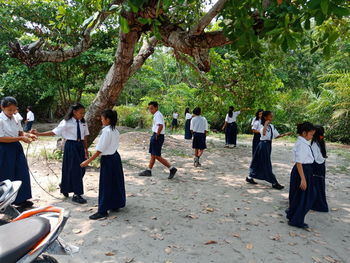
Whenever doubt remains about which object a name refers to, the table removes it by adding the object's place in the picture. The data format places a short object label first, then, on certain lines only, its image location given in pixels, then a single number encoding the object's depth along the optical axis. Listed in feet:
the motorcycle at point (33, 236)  5.96
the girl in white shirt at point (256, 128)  25.26
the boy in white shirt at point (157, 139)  21.44
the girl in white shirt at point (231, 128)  40.25
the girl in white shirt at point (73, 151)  16.06
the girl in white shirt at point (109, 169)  13.94
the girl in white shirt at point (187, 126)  46.66
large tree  10.22
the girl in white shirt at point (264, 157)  20.54
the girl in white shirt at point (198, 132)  27.07
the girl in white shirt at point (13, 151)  14.01
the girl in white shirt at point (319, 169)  15.84
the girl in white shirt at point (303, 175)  13.67
